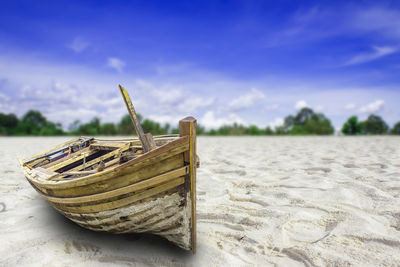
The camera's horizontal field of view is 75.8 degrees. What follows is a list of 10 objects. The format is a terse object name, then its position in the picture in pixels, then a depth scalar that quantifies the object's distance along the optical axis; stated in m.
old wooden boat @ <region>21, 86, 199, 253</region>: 2.02
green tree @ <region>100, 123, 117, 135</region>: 35.75
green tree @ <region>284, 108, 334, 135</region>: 37.02
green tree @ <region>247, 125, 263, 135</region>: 33.38
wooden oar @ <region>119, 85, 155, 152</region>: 2.69
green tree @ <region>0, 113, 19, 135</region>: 49.66
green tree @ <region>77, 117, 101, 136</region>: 36.16
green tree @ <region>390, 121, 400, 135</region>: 33.34
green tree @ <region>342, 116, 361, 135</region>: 34.41
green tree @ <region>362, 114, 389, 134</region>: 40.28
